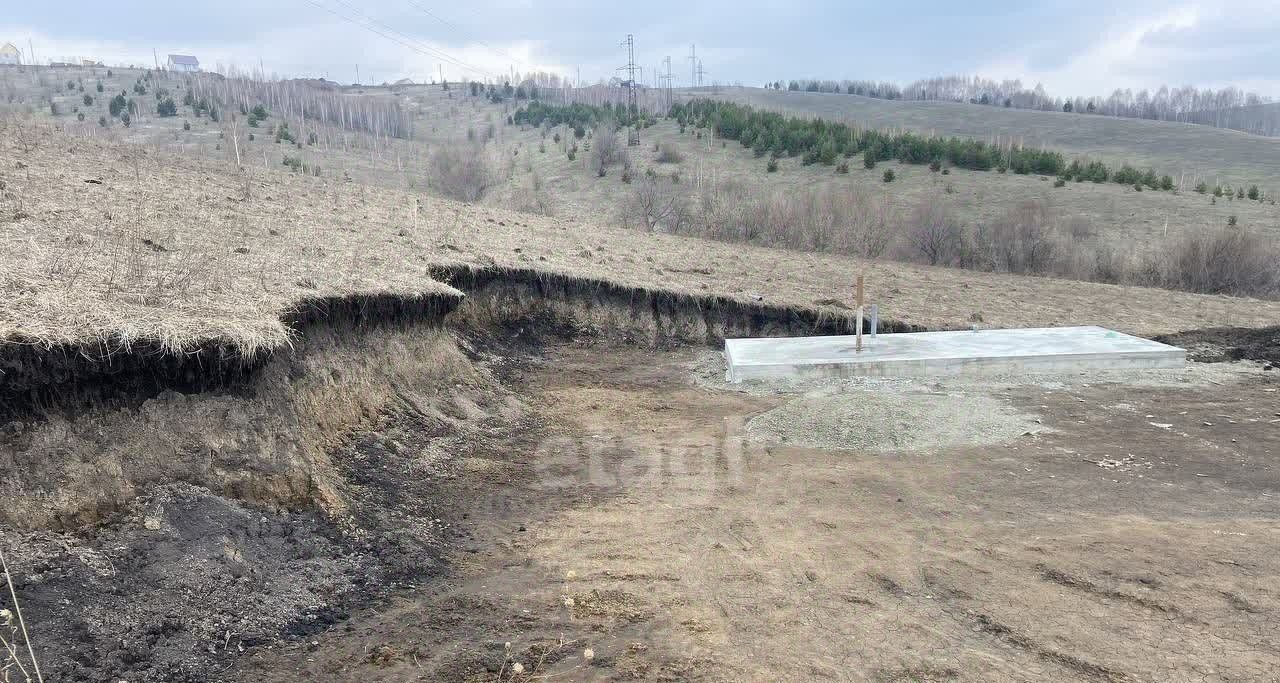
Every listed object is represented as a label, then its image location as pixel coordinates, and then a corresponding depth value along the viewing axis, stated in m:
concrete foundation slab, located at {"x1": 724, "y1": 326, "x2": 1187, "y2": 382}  11.83
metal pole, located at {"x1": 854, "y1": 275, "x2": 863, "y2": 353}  12.04
